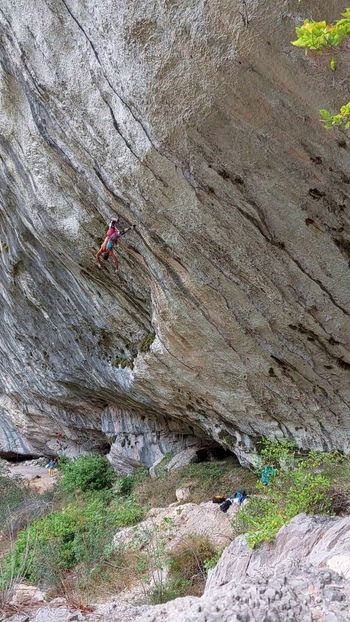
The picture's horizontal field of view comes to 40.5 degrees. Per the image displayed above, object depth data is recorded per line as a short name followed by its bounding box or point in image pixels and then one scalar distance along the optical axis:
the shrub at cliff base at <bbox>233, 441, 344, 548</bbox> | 5.46
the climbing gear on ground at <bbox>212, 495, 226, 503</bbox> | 9.95
